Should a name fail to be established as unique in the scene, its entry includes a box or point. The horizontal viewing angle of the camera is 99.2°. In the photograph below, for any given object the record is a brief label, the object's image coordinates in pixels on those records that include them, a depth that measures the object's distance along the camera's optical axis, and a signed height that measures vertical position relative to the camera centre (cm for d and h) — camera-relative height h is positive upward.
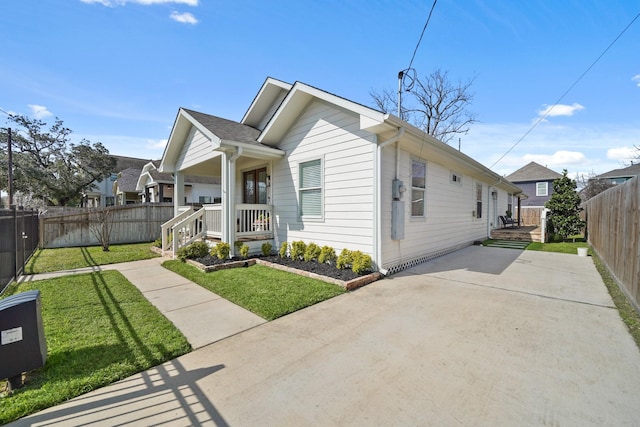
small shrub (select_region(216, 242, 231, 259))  721 -112
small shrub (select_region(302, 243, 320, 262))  685 -112
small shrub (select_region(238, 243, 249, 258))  734 -115
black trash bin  232 -115
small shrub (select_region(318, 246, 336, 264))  657 -115
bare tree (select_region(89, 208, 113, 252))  1100 -56
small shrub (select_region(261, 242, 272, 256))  782 -118
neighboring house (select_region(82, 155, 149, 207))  2899 +132
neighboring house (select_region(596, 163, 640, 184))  2789 +356
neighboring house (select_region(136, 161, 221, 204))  1853 +154
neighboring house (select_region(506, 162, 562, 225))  2808 +282
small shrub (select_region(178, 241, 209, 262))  769 -124
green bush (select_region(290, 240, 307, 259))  712 -108
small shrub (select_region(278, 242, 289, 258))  759 -118
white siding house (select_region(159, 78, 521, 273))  602 +85
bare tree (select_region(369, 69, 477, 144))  2038 +802
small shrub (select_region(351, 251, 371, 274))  573 -118
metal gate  510 -80
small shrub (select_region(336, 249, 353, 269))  607 -116
